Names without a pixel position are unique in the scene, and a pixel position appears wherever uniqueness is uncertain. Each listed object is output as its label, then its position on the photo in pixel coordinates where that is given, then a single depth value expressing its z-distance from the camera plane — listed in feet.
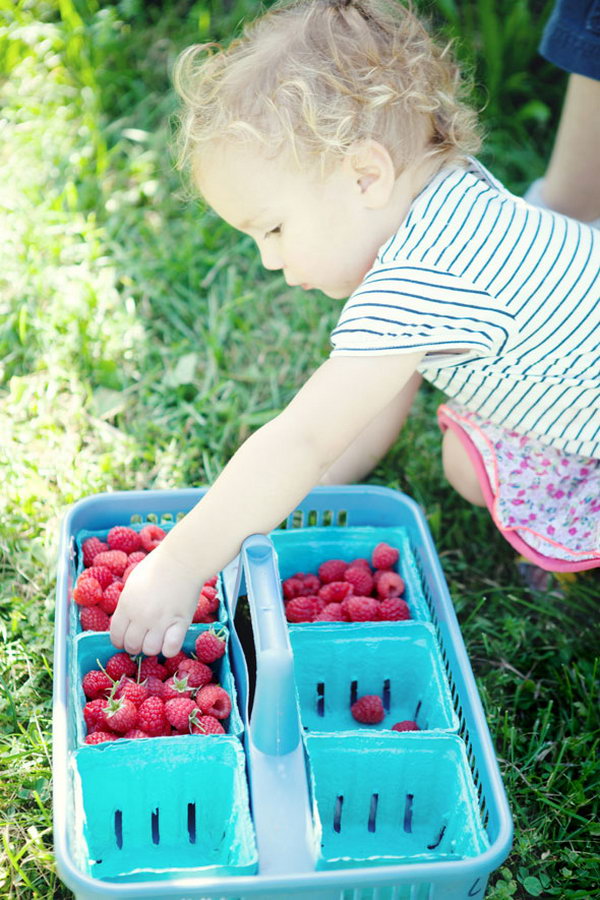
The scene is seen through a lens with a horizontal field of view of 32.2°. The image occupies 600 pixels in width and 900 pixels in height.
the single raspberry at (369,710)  4.55
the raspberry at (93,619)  4.50
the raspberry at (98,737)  3.95
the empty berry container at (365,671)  4.55
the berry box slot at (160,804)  3.83
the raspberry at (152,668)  4.34
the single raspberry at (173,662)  4.40
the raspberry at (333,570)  5.04
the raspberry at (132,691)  4.16
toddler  4.05
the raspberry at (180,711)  4.06
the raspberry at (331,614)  4.75
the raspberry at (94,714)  4.10
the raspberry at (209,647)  4.35
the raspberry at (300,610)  4.77
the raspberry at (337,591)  4.89
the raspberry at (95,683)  4.22
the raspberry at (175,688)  4.18
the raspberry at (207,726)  4.04
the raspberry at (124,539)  4.82
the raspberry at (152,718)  4.09
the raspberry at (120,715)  4.03
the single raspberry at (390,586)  4.89
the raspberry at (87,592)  4.50
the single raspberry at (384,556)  5.00
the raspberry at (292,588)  4.97
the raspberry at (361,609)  4.74
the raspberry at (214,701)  4.14
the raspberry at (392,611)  4.76
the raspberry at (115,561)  4.68
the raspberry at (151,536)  4.85
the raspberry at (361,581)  4.92
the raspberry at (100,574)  4.59
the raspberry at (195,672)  4.29
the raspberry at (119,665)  4.26
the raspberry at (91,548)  4.83
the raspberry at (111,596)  4.53
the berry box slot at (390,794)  4.04
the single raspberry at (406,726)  4.40
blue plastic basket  3.38
